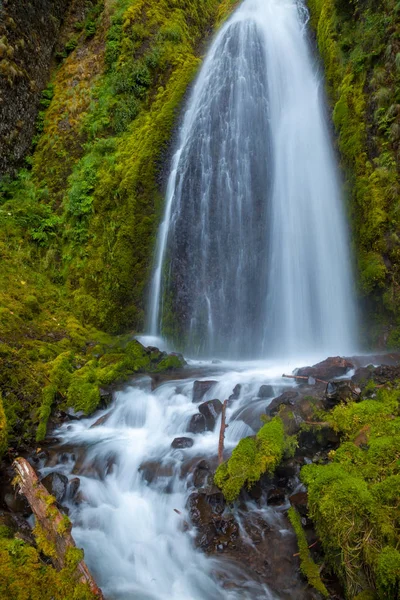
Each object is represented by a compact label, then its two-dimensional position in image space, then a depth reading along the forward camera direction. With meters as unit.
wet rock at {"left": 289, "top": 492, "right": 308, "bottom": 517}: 3.74
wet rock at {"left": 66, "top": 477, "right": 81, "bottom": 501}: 4.47
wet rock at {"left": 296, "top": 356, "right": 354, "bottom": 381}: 6.47
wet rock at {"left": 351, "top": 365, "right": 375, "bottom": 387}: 5.50
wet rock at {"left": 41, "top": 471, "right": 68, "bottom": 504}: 4.38
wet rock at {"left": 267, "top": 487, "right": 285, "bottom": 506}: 4.08
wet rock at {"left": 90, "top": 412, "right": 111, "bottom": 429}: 6.10
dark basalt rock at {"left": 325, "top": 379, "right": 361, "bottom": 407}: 4.91
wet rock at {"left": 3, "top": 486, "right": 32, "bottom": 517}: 3.87
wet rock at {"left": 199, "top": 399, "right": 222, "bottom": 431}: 5.64
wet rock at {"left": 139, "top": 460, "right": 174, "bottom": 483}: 4.78
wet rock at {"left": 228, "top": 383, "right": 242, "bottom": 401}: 6.33
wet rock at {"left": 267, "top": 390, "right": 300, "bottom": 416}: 5.22
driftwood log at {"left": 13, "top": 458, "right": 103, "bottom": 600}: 2.87
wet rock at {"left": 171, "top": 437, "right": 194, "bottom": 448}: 5.22
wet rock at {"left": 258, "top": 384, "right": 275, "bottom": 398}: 6.20
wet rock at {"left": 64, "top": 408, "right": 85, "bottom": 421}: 6.25
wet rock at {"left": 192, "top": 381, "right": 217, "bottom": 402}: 6.60
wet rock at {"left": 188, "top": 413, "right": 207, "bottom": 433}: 5.57
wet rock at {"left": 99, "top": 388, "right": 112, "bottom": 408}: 6.62
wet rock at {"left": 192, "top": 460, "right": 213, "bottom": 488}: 4.48
